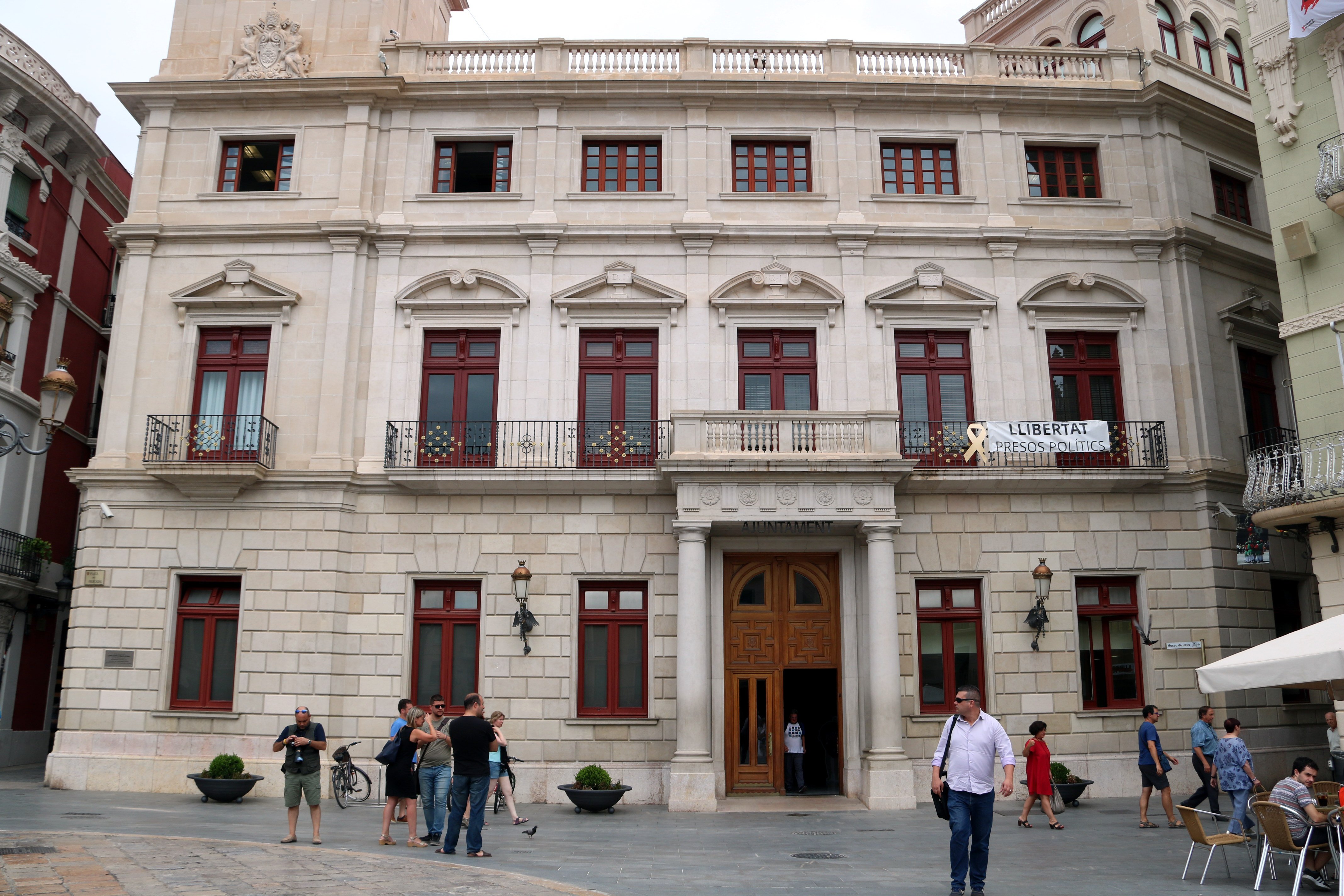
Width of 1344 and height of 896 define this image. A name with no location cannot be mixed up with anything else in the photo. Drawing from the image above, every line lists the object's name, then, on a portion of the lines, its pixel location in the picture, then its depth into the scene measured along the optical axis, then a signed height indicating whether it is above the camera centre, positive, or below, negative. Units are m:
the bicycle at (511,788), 16.55 -1.90
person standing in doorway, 19.23 -1.43
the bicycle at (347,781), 17.92 -1.83
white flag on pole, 17.55 +11.39
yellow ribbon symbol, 20.25 +4.69
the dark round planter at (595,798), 17.00 -2.00
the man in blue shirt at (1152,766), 15.16 -1.32
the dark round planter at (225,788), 17.34 -1.87
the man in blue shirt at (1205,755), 13.92 -1.09
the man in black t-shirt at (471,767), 11.94 -1.05
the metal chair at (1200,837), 10.45 -1.63
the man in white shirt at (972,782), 9.55 -0.98
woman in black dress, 12.95 -1.30
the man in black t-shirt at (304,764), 12.70 -1.07
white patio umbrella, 10.01 +0.13
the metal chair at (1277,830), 9.96 -1.50
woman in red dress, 15.98 -1.46
